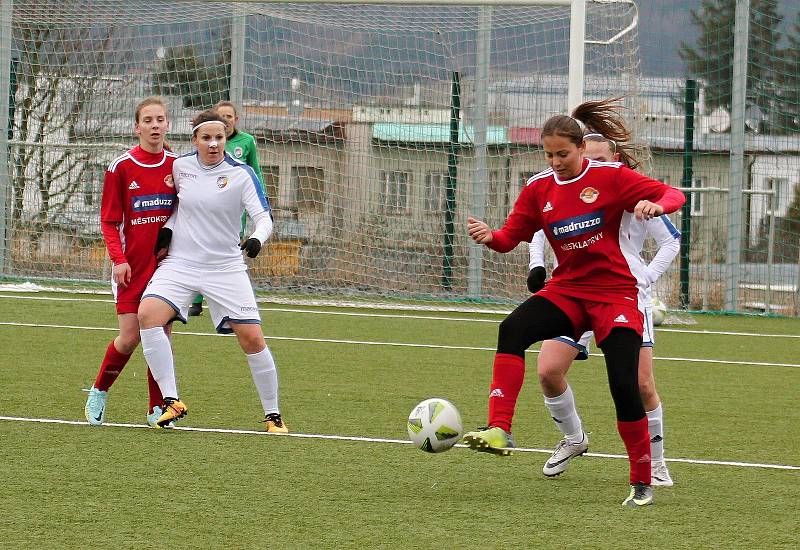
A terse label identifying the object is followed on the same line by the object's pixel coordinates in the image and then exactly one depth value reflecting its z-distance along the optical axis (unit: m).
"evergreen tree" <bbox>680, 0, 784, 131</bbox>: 31.52
